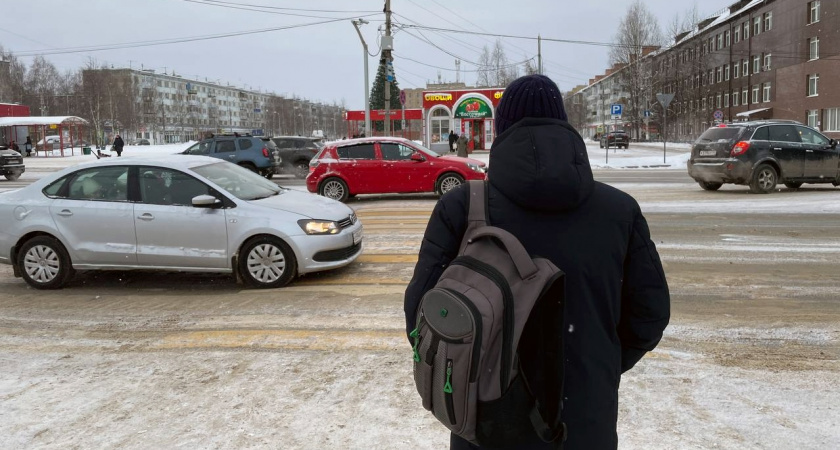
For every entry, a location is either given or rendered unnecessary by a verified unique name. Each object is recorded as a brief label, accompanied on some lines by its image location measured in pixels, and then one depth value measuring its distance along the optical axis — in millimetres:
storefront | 42219
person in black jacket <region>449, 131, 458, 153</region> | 39250
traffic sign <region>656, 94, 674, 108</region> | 28312
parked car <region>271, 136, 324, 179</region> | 27125
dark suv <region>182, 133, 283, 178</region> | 23578
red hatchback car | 16172
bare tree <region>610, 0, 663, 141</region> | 76062
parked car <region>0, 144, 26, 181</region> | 26516
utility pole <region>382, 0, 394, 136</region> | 30391
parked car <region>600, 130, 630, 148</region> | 57653
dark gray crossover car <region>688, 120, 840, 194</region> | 15750
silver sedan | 7395
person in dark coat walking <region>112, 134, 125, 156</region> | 42300
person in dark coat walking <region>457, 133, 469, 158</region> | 30347
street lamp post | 31656
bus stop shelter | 50312
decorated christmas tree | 91062
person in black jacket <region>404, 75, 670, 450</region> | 1874
